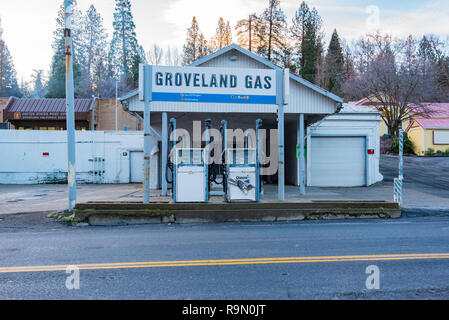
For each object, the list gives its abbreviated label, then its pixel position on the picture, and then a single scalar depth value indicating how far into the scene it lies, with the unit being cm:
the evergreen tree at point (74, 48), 5205
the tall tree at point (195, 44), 5388
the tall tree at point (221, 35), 5491
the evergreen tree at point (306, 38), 4975
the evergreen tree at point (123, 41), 5725
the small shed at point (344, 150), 1792
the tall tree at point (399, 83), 3334
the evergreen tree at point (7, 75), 6025
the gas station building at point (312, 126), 1474
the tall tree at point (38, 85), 8423
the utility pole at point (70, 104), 997
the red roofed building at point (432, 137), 3128
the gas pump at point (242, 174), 1024
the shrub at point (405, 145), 3202
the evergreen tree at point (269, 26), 4638
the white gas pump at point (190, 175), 1001
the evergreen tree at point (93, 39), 5778
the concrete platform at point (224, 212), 925
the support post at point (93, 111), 2816
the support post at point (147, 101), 1030
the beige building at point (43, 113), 2800
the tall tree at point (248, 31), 4681
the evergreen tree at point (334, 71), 4878
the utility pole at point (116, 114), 3014
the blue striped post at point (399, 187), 1082
